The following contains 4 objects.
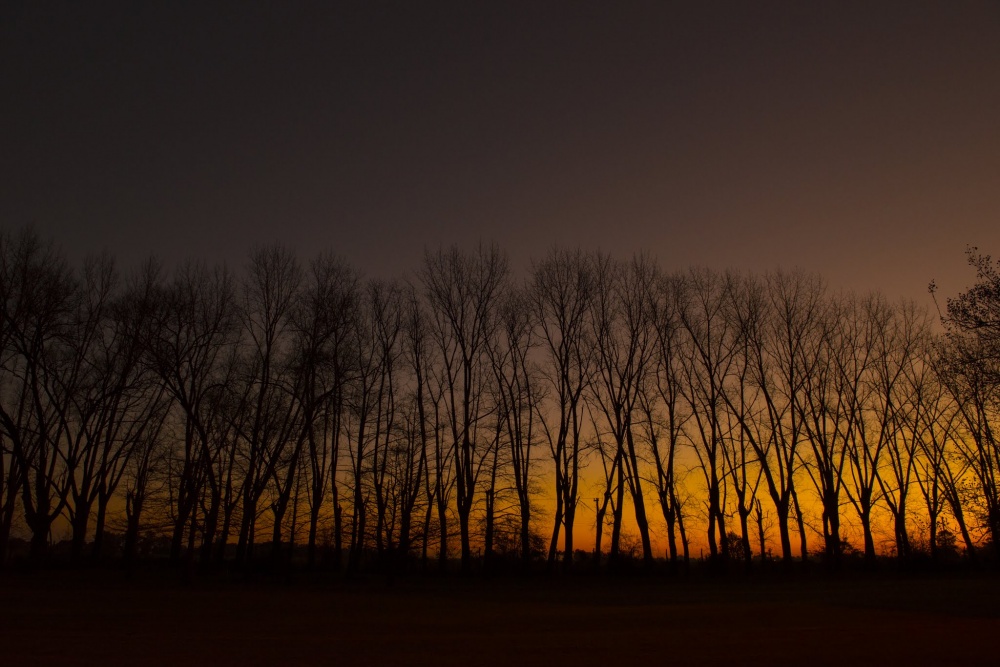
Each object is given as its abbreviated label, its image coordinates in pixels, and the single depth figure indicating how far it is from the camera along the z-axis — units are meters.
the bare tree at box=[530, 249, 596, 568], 35.91
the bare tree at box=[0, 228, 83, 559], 28.34
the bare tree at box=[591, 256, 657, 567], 36.41
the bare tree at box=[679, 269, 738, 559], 36.81
